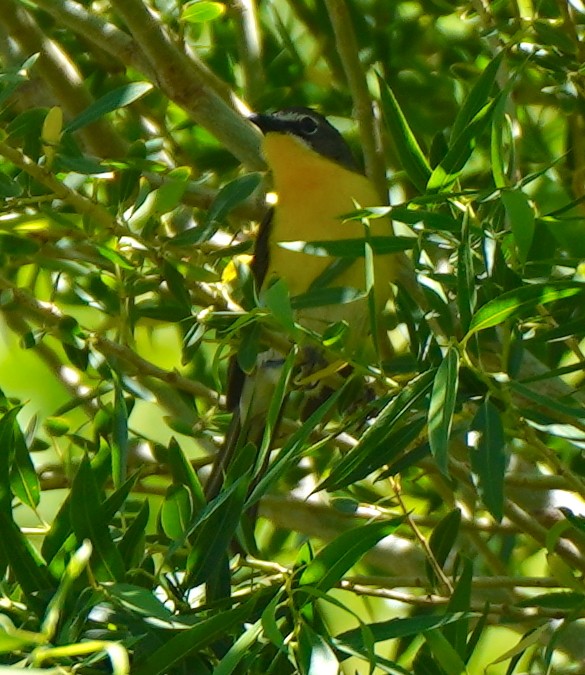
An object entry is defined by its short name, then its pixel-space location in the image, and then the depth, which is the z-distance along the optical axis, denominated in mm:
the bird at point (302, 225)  7887
